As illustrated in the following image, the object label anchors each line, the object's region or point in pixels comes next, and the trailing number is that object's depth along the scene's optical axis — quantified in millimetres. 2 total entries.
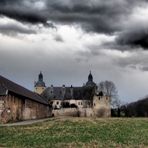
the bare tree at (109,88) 84316
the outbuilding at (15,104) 41255
